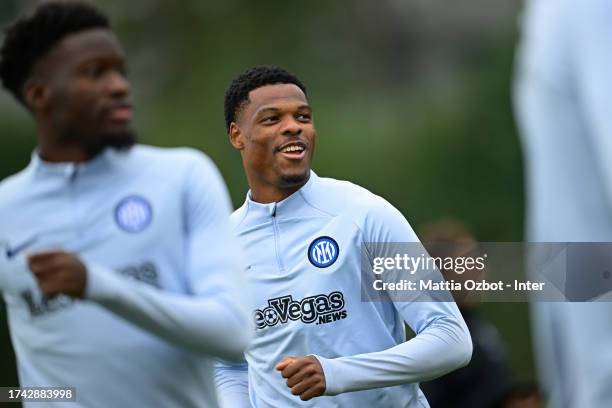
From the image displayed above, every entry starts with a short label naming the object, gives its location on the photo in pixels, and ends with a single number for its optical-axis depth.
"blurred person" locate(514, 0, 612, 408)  7.31
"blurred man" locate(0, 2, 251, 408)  7.03
